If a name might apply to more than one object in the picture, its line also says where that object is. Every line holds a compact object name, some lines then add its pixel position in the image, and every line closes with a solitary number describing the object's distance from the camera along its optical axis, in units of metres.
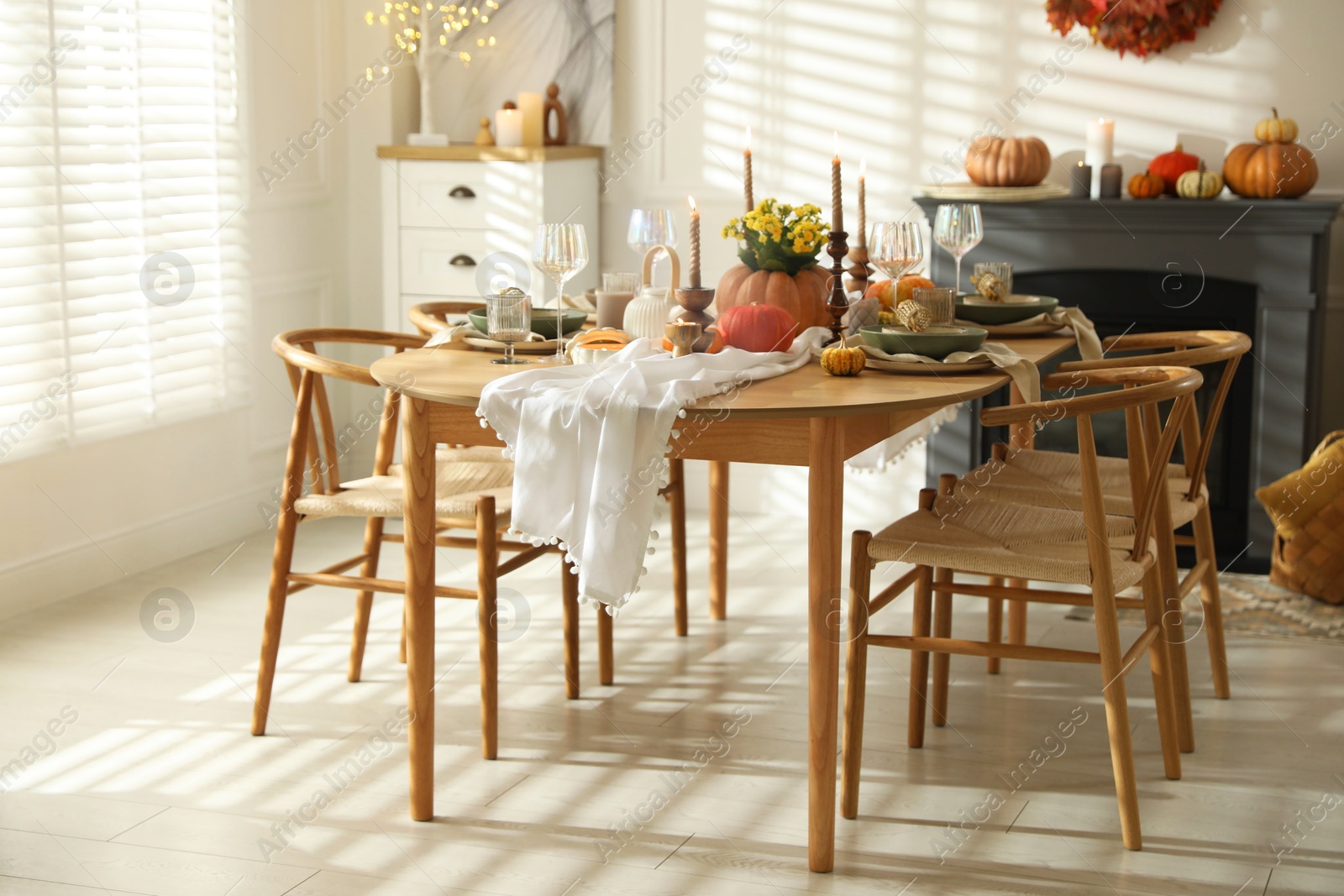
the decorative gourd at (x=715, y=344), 2.55
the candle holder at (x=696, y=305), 2.51
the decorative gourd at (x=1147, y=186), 4.15
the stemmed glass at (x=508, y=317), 2.58
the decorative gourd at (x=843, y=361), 2.46
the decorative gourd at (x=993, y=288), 3.19
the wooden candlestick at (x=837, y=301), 2.75
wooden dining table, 2.21
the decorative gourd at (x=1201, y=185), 4.05
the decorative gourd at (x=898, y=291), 2.94
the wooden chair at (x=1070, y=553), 2.38
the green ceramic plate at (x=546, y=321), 2.88
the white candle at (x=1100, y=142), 4.24
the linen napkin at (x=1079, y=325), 3.00
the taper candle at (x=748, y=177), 2.94
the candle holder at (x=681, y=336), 2.46
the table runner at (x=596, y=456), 2.19
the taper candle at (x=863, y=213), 2.96
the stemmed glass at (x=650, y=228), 3.00
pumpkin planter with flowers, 2.76
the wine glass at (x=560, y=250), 2.70
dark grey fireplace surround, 3.97
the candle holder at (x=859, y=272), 3.20
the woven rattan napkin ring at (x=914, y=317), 2.70
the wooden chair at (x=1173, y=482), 2.78
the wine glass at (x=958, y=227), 3.12
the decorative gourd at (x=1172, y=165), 4.16
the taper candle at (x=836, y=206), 2.62
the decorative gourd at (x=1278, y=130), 4.02
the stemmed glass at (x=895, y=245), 2.94
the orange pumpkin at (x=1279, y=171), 3.96
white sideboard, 4.56
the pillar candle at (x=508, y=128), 4.66
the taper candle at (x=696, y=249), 2.52
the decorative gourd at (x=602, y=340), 2.58
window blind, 3.68
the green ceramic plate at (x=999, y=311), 3.09
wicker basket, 3.78
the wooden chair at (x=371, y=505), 2.74
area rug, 3.63
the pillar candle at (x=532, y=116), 4.66
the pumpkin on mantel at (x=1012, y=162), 4.22
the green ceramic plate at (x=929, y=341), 2.55
